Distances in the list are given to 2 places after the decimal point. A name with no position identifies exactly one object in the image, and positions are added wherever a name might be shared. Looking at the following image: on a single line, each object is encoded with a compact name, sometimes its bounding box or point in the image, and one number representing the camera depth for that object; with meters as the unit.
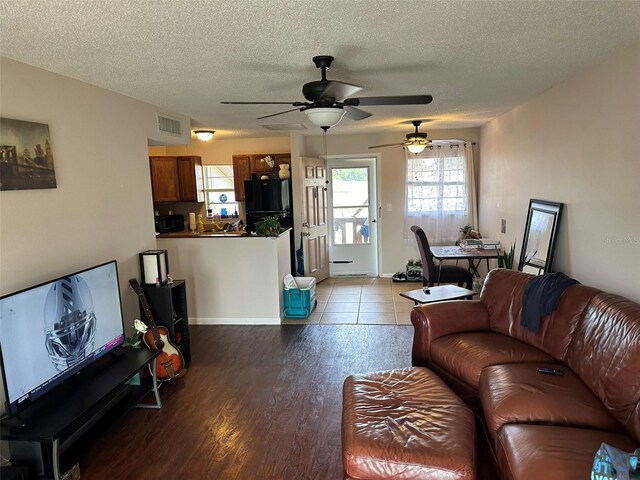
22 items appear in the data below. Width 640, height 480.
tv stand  2.21
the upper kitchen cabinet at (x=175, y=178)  7.13
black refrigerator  6.60
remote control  2.51
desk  5.09
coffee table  4.05
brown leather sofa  1.90
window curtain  6.73
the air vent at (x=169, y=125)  4.26
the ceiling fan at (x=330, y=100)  2.53
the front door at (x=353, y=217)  7.27
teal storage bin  5.16
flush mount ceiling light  5.57
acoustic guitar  3.54
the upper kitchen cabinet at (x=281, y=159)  7.09
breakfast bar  4.95
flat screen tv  2.23
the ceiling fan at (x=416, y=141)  5.70
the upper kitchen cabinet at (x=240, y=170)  7.18
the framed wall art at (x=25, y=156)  2.43
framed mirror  3.77
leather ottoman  1.92
